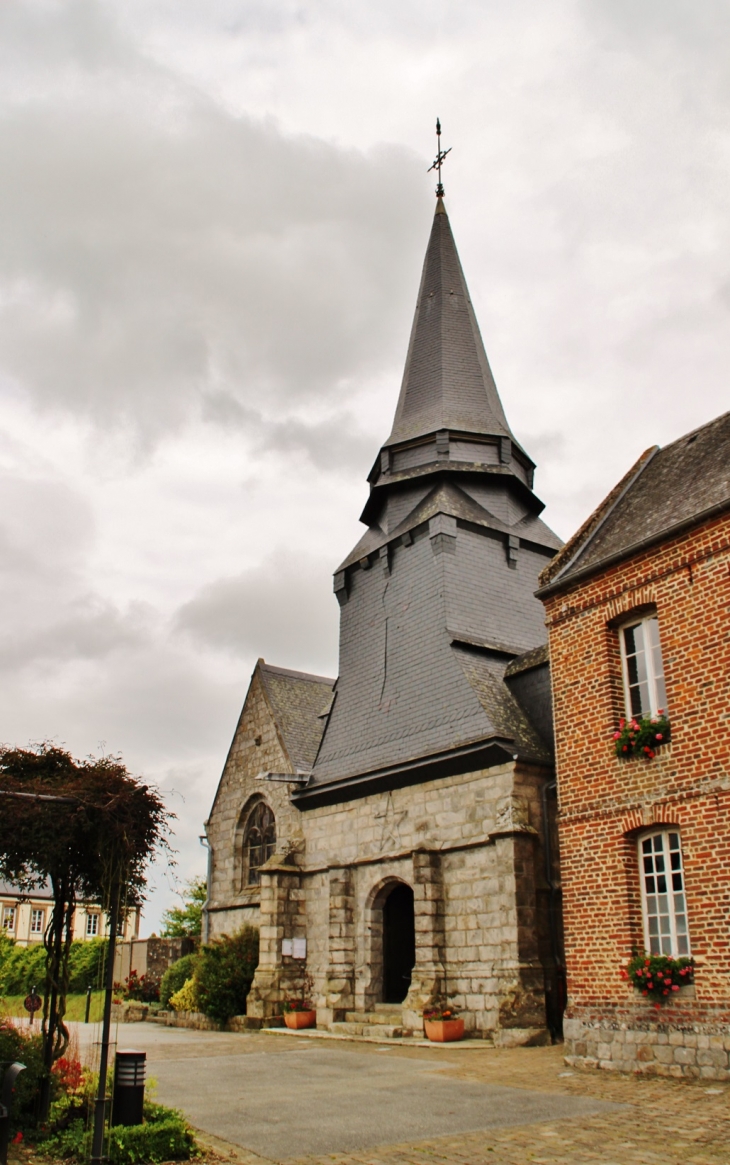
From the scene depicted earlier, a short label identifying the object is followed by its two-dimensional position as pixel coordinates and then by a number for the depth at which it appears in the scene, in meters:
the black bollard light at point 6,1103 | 6.28
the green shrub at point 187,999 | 20.36
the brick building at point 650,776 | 11.14
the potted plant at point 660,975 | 11.20
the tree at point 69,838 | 8.36
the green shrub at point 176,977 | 22.61
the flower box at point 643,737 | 12.16
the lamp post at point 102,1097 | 6.74
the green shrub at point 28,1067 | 7.95
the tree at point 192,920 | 34.09
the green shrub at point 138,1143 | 6.93
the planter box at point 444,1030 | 14.87
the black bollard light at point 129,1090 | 7.40
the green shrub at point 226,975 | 19.55
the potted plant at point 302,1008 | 18.23
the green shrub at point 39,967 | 28.23
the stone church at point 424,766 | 15.55
